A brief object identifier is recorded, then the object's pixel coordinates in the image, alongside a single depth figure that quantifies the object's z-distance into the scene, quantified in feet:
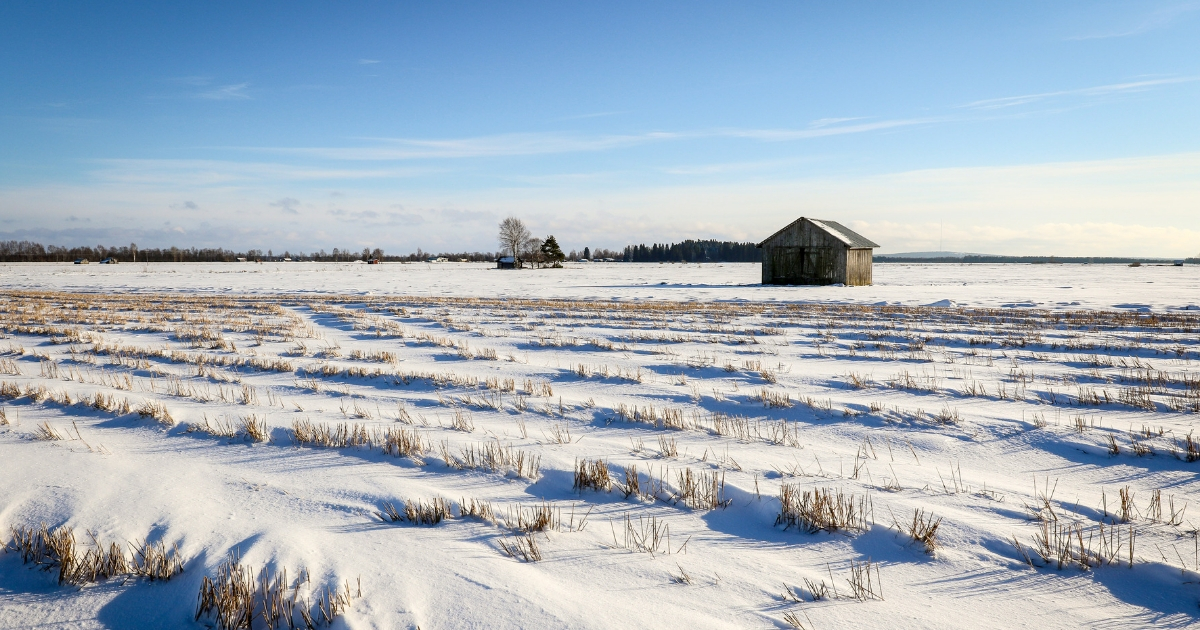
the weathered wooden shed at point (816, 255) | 128.47
